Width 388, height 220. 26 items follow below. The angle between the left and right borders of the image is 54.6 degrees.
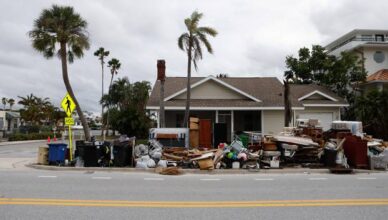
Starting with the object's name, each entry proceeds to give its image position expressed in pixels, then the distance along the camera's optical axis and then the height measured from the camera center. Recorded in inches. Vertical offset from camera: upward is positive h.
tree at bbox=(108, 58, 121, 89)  2359.5 +416.7
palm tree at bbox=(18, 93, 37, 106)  3316.9 +260.1
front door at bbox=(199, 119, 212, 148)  751.7 -5.2
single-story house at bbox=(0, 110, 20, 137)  2191.2 +63.6
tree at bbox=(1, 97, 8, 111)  4274.6 +340.4
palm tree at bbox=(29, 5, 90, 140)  1064.2 +278.0
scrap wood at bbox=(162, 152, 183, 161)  620.8 -42.3
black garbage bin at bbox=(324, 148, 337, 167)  605.6 -40.1
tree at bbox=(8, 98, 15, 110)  4310.0 +327.5
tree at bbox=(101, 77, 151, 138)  1430.9 +212.6
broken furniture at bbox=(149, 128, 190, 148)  781.3 -12.0
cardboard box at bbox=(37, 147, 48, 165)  634.8 -42.0
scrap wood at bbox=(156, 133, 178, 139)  783.7 -10.2
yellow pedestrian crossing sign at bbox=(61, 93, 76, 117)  668.1 +46.8
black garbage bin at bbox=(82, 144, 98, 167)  603.8 -40.8
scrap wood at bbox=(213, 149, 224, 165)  590.2 -40.3
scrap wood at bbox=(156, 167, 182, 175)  535.8 -57.0
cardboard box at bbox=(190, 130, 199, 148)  759.1 -13.7
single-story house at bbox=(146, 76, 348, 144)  1029.2 +78.2
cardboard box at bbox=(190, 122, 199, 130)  765.9 +12.8
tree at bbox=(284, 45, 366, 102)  1396.4 +248.4
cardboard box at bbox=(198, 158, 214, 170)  570.9 -49.6
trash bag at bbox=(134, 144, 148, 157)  639.1 -32.8
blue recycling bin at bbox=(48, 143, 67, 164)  621.6 -37.5
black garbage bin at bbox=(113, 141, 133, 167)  606.1 -37.4
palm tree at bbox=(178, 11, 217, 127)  1013.2 +253.2
